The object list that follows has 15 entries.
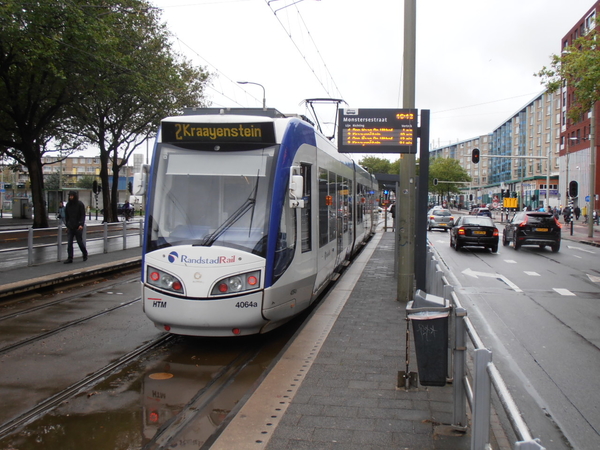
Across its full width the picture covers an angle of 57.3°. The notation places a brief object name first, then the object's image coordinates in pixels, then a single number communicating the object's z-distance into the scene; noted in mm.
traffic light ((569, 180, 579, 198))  33812
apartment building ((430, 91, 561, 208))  84688
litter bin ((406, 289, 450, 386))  4621
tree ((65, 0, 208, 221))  25766
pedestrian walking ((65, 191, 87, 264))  14068
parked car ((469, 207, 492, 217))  56175
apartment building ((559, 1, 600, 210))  57147
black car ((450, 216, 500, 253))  22203
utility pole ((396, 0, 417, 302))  9586
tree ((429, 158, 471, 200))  111812
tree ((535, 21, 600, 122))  18875
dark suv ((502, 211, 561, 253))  22859
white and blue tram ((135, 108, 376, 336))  6461
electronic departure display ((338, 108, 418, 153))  9586
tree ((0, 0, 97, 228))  20422
